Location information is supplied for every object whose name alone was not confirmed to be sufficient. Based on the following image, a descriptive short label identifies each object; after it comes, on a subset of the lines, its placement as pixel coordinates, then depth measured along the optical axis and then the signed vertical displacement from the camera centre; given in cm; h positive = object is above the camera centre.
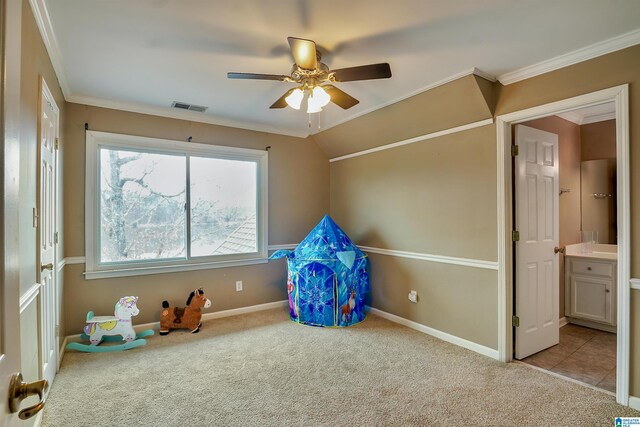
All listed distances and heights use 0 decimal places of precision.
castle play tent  363 -79
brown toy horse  348 -110
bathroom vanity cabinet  347 -88
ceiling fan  195 +90
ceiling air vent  345 +117
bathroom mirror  393 +12
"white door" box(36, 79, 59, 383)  207 -11
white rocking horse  304 -111
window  338 +10
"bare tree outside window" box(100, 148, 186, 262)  343 +9
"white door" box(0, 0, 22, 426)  65 +4
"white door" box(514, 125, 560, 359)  290 -29
